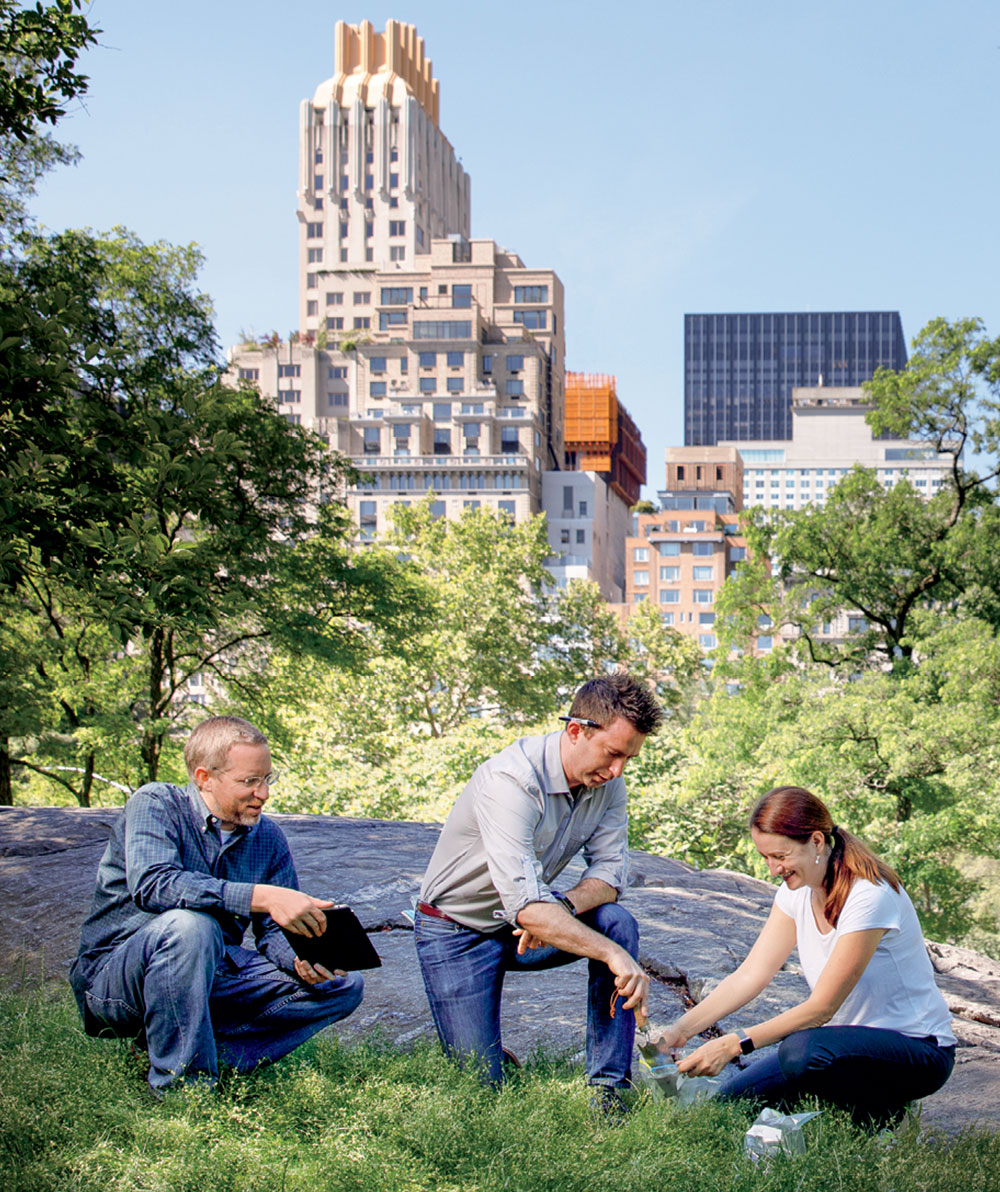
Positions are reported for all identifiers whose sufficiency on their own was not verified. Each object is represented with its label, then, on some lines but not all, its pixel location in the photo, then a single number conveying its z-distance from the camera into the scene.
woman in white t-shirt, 4.09
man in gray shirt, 4.17
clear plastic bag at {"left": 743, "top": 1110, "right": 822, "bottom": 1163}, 3.72
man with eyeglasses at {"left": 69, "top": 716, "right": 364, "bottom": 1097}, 3.83
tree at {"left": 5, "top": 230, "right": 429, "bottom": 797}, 7.04
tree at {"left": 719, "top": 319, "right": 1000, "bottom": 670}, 23.31
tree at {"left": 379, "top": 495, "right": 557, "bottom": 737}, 37.09
